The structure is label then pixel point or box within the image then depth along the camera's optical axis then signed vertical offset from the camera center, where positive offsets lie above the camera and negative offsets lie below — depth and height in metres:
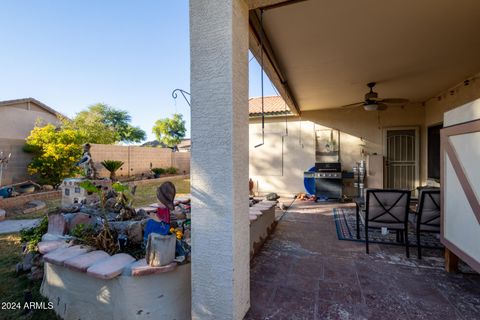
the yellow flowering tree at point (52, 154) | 7.57 +0.17
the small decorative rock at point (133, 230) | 2.32 -0.77
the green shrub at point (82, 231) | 2.38 -0.79
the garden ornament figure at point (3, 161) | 6.59 -0.05
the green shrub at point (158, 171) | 12.94 -0.75
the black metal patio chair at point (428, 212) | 2.96 -0.76
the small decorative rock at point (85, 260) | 1.78 -0.85
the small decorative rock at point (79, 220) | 2.63 -0.75
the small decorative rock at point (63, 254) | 1.90 -0.85
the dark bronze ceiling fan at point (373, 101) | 4.92 +1.25
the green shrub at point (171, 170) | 14.25 -0.78
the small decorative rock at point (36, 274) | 2.50 -1.30
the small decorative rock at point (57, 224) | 2.61 -0.78
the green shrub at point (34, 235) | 2.75 -0.99
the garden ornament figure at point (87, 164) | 3.99 -0.10
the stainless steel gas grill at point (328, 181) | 7.02 -0.77
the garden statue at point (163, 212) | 2.02 -0.49
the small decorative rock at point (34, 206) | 5.63 -1.25
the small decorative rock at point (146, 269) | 1.67 -0.84
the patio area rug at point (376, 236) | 3.45 -1.36
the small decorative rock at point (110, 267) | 1.65 -0.85
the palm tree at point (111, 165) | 6.57 -0.19
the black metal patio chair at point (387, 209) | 3.09 -0.74
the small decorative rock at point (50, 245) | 2.15 -0.86
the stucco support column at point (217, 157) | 1.52 +0.01
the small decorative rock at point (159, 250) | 1.74 -0.73
